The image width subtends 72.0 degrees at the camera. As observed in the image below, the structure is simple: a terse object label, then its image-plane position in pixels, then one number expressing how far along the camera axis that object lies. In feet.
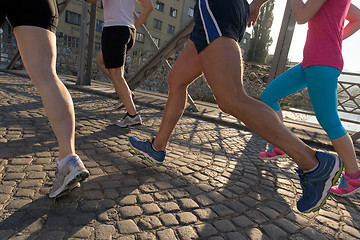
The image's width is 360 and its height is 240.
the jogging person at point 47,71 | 4.73
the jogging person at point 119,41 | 10.71
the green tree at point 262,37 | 153.28
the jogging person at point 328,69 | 6.64
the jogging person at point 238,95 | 4.95
